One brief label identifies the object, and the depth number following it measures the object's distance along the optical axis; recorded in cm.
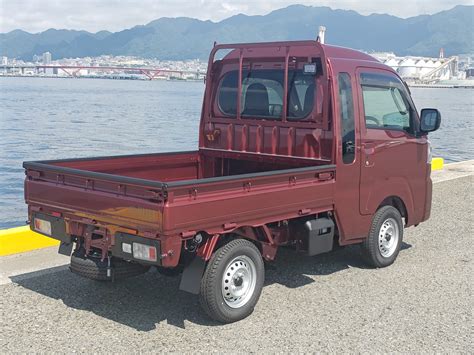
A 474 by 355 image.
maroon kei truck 491
